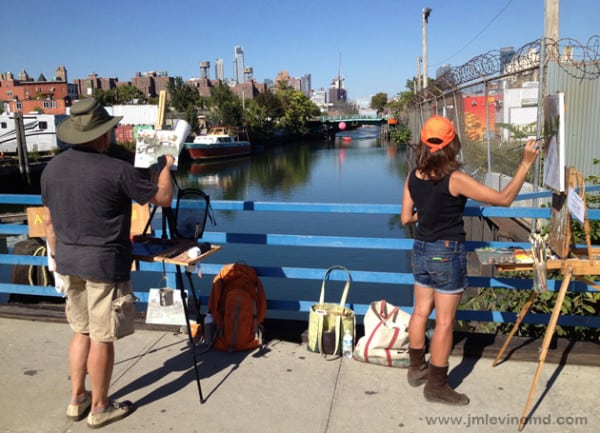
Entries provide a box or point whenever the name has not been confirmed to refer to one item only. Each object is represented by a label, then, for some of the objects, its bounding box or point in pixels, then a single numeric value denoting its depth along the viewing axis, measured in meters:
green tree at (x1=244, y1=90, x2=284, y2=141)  77.81
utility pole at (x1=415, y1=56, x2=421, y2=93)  52.64
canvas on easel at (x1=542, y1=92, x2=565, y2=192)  3.05
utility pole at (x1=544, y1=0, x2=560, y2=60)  7.91
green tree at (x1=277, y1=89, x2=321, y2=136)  96.38
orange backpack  4.17
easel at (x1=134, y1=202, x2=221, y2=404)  3.35
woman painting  3.06
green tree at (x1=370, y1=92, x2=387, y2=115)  160.98
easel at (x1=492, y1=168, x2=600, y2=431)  3.07
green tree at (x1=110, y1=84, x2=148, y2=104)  82.25
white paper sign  3.00
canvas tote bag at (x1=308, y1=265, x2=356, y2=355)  4.05
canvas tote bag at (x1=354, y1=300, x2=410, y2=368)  3.88
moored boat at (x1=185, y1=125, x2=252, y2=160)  52.53
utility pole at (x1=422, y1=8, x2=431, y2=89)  34.41
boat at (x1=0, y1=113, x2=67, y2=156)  43.22
